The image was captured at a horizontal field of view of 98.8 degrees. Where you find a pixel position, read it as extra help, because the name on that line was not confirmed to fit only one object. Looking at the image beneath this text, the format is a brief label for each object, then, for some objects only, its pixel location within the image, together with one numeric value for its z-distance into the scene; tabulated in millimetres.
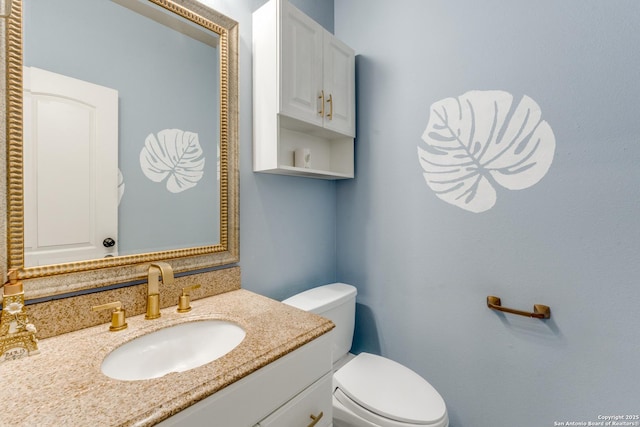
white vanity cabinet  580
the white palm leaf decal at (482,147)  1152
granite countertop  493
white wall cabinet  1193
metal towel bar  1123
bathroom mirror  754
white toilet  1019
